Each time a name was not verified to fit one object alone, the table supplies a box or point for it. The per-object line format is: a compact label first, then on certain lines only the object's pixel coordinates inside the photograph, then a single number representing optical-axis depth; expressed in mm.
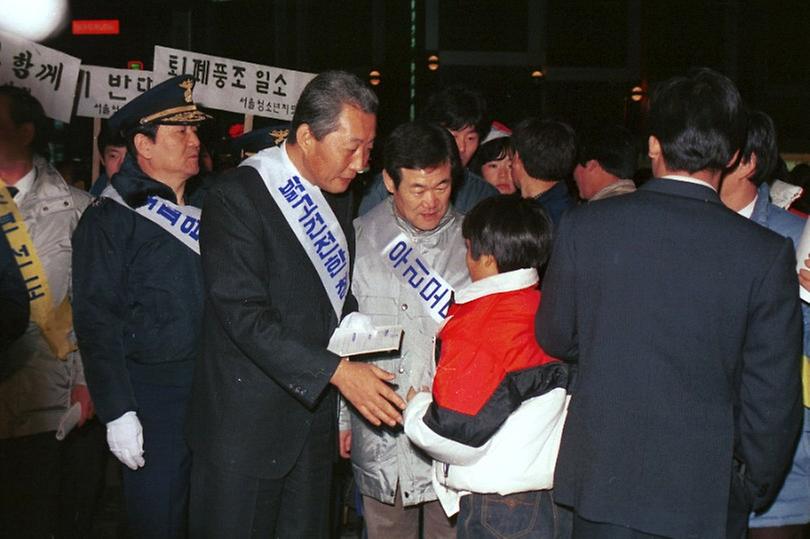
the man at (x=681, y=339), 2332
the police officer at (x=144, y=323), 3316
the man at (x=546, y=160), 4230
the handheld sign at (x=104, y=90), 5984
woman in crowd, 5184
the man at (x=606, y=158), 4434
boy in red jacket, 2650
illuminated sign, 16203
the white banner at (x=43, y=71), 4523
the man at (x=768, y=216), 3059
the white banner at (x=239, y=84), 6004
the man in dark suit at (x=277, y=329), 2787
